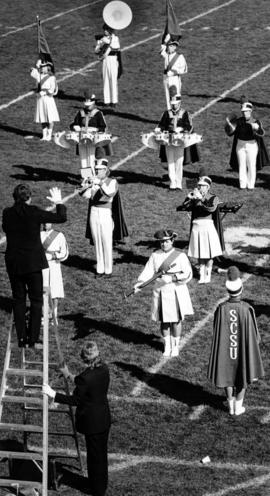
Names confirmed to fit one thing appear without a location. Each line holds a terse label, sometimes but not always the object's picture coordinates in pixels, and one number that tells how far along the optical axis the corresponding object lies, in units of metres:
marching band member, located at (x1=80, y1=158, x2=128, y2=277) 23.03
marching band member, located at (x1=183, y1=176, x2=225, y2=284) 22.94
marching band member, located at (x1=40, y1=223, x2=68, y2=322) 21.42
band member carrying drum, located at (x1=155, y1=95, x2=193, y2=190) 27.80
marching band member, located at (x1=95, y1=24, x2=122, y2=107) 34.31
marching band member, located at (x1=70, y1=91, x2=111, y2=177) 28.27
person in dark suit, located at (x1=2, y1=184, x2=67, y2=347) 15.82
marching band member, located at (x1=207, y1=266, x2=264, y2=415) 17.80
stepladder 15.17
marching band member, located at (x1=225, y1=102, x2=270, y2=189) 27.83
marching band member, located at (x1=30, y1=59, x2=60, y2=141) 31.97
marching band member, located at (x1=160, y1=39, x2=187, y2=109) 33.69
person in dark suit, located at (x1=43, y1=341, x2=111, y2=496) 15.37
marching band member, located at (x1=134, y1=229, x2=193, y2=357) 19.89
